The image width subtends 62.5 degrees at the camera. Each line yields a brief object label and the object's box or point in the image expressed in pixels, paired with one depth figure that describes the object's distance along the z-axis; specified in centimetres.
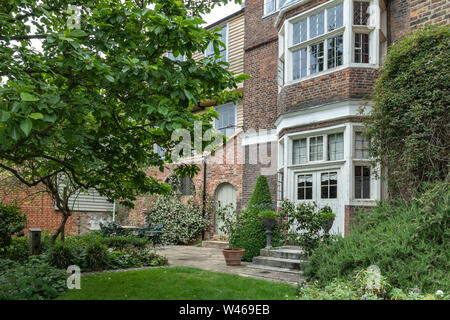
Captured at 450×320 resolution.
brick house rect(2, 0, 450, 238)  842
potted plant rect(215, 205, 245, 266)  894
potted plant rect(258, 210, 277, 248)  941
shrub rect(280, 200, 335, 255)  729
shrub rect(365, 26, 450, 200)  636
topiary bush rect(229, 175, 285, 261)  972
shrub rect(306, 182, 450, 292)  481
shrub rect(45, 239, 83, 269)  801
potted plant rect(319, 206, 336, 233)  770
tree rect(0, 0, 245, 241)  384
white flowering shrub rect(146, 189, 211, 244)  1466
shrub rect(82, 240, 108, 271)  830
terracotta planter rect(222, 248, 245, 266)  894
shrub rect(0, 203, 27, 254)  925
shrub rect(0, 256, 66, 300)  561
